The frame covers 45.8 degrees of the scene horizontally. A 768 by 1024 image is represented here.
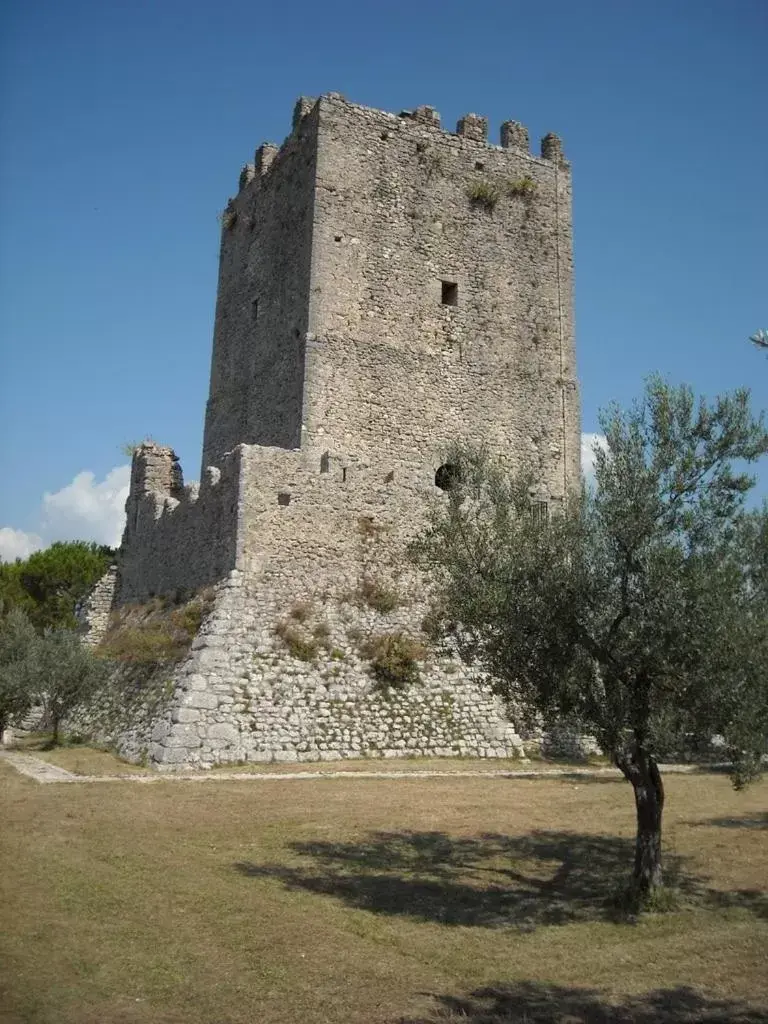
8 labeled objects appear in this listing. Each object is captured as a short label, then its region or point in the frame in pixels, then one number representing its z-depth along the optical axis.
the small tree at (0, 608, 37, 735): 18.41
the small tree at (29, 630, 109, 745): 18.45
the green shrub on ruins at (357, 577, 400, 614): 18.67
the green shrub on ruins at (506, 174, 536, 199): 23.80
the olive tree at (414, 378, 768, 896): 8.03
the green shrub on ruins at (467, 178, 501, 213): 23.19
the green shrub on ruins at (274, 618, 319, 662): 17.09
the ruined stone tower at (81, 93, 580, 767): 16.75
